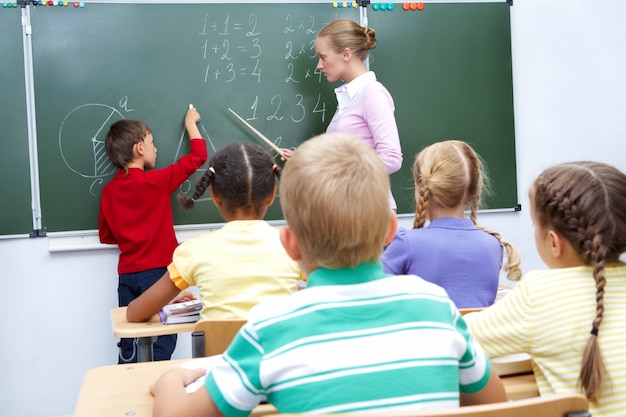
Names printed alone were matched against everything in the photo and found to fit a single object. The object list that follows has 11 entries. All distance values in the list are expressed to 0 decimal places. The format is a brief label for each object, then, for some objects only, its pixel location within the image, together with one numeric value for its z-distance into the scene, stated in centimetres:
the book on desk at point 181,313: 231
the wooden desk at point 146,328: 221
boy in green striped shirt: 102
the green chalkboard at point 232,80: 354
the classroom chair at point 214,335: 182
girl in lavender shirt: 214
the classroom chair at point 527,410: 90
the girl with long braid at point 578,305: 137
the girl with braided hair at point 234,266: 211
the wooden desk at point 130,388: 134
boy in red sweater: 350
